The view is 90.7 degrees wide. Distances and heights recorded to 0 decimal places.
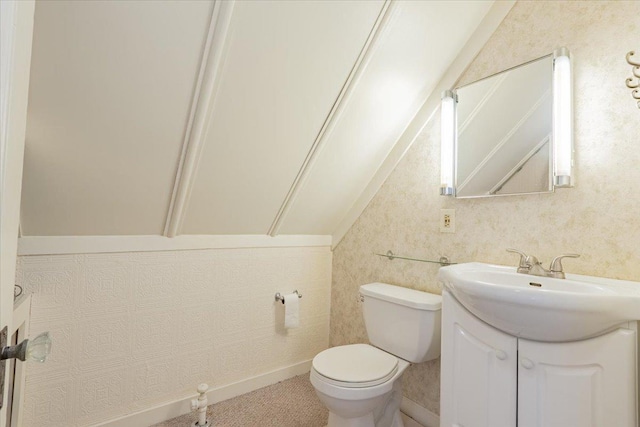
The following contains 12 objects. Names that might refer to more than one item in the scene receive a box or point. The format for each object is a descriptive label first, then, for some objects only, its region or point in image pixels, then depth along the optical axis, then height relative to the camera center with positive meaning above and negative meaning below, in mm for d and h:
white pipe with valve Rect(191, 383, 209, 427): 1721 -1009
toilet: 1416 -685
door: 500 +157
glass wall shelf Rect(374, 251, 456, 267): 1725 -185
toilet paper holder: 2186 -516
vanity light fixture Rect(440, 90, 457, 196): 1694 +489
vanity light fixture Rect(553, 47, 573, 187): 1307 +471
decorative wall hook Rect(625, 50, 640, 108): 1161 +580
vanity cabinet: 925 -486
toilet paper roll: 2172 -607
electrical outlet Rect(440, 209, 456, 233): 1714 +44
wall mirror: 1338 +474
